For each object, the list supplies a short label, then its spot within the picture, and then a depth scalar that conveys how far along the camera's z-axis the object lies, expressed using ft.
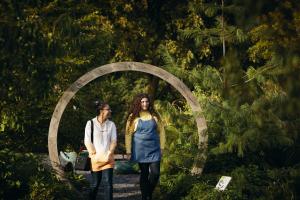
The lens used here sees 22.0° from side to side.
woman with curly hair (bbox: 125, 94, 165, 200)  32.55
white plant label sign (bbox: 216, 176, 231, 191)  31.42
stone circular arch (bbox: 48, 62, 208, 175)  35.45
